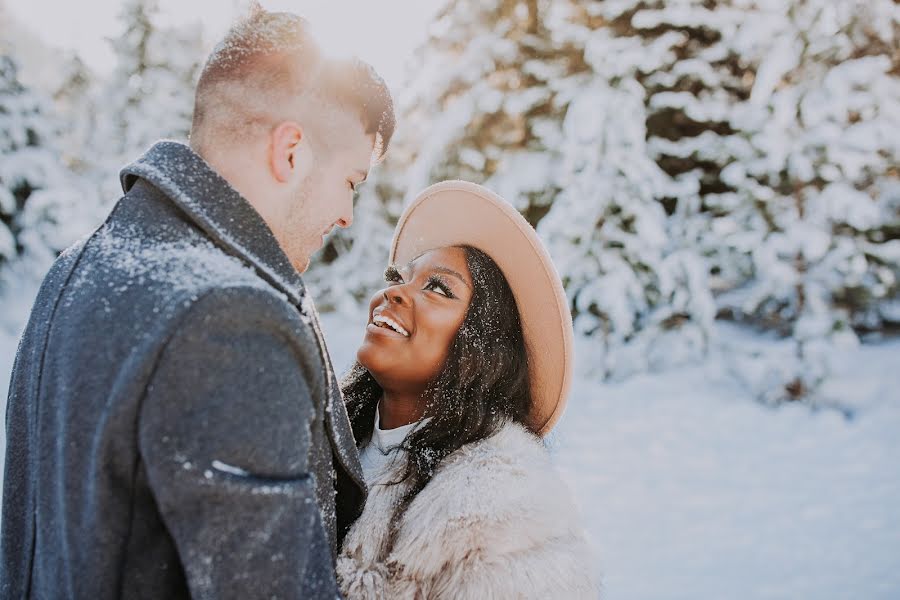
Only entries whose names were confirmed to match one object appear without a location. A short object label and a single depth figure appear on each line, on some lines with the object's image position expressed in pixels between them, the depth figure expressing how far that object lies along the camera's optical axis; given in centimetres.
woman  161
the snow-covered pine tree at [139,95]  970
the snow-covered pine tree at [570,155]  630
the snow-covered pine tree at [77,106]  998
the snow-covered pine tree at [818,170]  565
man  94
